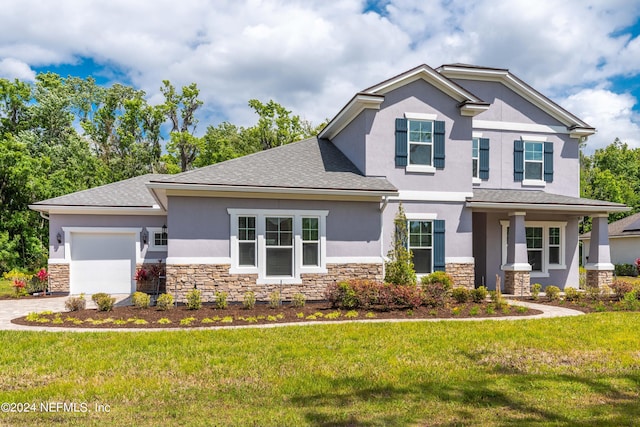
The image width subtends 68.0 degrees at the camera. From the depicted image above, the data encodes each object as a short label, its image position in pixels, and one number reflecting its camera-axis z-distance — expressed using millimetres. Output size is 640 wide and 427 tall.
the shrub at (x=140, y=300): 11961
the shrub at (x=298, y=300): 12375
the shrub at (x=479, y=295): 13430
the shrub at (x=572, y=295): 13977
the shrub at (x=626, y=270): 28047
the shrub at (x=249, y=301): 12023
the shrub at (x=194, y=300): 11812
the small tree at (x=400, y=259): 13461
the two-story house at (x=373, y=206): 13188
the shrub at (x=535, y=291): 14723
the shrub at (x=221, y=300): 12047
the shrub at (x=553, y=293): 14250
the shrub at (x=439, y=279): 13547
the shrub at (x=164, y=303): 11648
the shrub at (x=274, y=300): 12242
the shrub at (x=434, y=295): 12305
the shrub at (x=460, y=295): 13203
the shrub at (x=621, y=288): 13964
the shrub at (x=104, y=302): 11395
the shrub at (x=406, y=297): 11929
